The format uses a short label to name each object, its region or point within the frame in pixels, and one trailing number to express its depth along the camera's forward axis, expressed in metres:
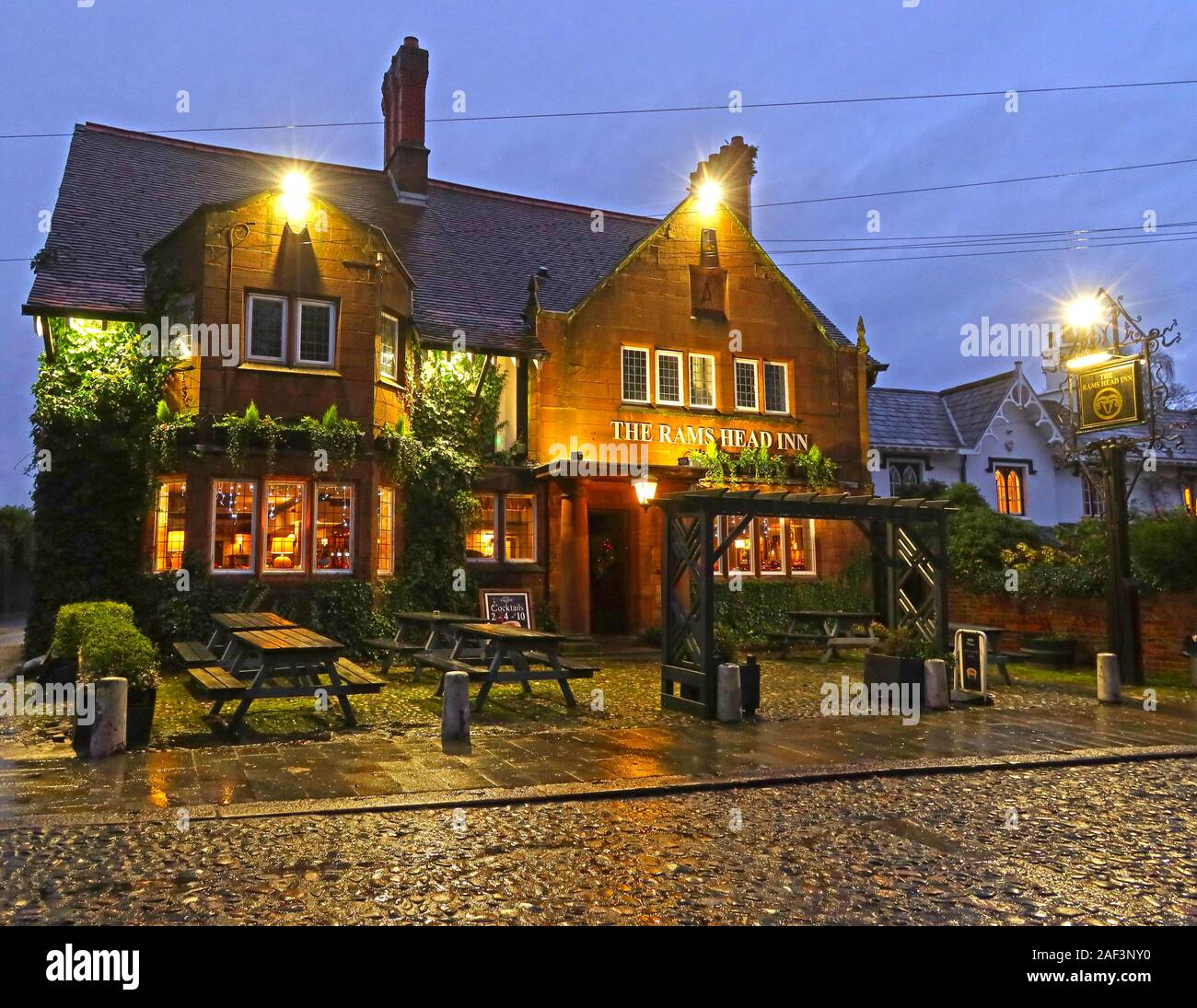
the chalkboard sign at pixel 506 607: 18.69
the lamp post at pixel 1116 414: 15.01
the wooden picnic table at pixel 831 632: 17.80
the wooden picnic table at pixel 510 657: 11.02
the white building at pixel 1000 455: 31.17
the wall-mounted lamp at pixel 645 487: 18.31
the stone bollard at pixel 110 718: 8.66
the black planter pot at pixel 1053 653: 17.44
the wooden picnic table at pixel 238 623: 11.72
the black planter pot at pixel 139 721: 8.98
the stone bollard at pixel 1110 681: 13.03
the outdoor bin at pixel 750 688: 11.52
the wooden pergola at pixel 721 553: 11.66
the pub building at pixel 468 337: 16.45
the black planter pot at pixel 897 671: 12.61
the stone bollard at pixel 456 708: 9.73
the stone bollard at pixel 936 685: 12.38
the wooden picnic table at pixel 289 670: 9.38
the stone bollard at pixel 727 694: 11.16
